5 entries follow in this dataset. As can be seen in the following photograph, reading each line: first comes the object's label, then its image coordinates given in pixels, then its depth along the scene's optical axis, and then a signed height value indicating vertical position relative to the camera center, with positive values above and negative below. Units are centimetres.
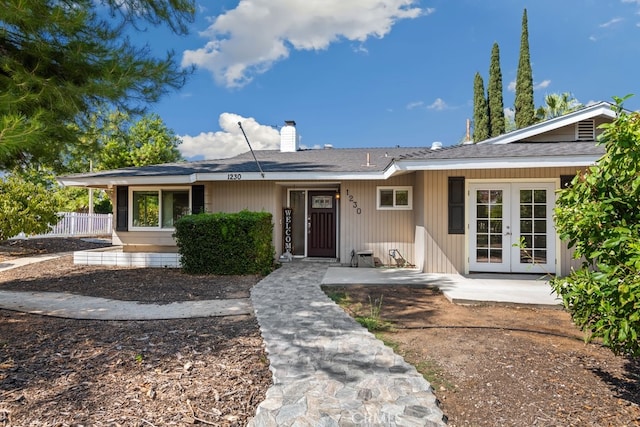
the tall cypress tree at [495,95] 2108 +766
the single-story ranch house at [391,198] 732 +49
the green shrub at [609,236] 209 -13
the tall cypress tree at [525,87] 1936 +751
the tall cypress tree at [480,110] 2186 +690
